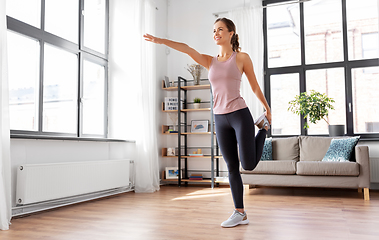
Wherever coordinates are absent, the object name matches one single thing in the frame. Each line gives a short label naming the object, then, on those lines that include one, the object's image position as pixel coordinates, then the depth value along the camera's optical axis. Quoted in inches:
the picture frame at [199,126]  204.2
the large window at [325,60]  189.6
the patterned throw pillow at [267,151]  174.7
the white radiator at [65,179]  113.0
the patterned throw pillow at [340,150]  155.9
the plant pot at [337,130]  176.6
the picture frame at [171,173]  203.2
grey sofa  145.6
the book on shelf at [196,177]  198.2
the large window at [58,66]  130.9
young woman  84.6
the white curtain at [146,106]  175.3
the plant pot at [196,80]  205.9
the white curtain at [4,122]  99.6
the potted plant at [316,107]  177.5
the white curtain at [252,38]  194.1
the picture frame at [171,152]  204.8
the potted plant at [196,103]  203.5
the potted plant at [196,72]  206.4
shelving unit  194.4
